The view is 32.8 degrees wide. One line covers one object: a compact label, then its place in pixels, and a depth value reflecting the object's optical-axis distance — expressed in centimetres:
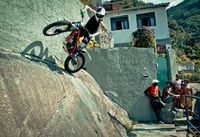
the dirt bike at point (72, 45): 880
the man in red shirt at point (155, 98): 1222
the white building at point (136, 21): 3109
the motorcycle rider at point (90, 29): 908
